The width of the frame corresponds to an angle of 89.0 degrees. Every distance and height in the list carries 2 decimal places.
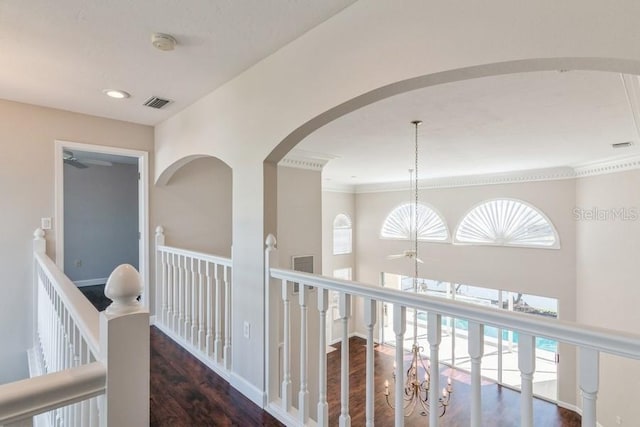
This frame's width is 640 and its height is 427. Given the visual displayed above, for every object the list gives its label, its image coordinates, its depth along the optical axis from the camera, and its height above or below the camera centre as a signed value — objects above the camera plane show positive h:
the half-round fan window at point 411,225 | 7.87 -0.35
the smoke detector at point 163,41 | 2.00 +1.06
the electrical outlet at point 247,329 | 2.41 -0.88
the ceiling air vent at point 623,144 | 4.05 +0.84
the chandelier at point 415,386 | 3.80 -2.22
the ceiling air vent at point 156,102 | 3.09 +1.06
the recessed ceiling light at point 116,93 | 2.90 +1.07
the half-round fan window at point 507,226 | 6.25 -0.32
